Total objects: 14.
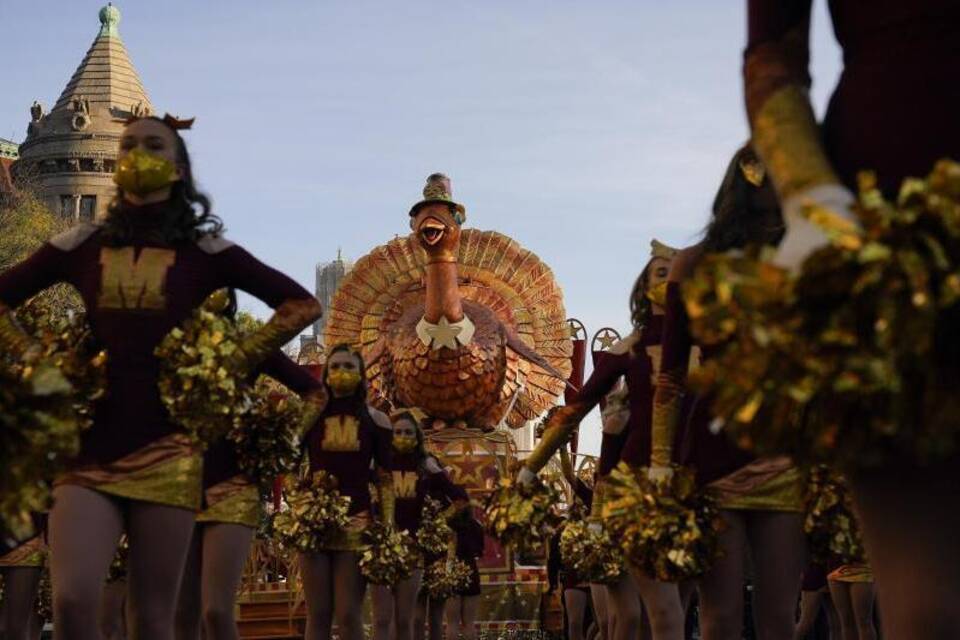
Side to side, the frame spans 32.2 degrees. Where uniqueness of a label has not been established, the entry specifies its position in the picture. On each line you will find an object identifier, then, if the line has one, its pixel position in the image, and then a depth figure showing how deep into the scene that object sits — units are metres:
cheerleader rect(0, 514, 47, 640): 9.95
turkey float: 24.36
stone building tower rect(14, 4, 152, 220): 49.28
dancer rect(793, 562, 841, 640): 13.93
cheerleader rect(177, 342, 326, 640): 7.41
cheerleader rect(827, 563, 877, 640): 11.49
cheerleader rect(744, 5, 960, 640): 3.19
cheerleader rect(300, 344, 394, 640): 10.95
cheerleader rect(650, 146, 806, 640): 6.05
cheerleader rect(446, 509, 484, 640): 19.38
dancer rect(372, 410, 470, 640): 13.54
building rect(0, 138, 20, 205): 40.22
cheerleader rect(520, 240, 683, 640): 7.73
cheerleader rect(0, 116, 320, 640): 5.77
